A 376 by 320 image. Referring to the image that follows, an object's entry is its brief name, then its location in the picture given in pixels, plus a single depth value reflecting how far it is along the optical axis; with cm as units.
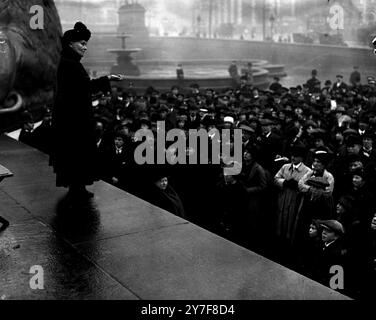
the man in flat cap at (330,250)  438
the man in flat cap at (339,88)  1488
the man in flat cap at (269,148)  722
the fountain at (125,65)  2619
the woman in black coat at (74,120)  442
